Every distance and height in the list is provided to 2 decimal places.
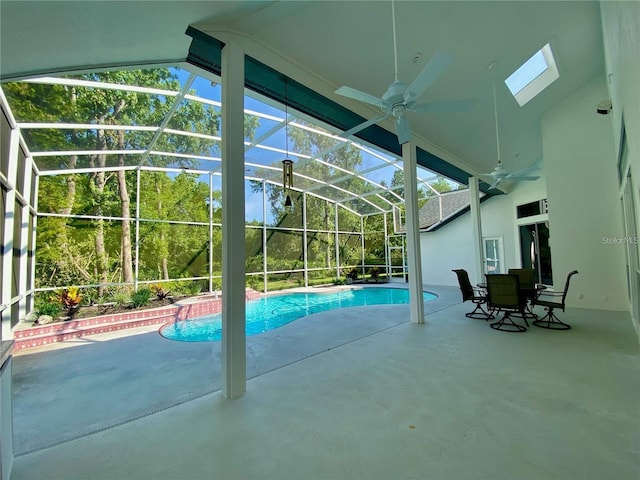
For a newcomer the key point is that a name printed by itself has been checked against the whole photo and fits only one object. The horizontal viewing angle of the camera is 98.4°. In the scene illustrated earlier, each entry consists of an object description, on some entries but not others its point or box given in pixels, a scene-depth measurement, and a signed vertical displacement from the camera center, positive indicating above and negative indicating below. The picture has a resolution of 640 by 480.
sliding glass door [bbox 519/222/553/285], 8.95 -0.02
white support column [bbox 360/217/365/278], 14.02 +0.80
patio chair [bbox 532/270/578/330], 4.85 -1.34
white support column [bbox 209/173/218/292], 9.07 +0.91
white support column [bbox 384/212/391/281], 13.42 +0.04
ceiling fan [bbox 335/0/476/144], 2.44 +1.56
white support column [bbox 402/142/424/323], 5.33 +0.25
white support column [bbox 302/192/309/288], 11.72 +0.66
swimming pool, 6.12 -1.58
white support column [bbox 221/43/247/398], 2.71 +0.29
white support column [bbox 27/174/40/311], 6.00 +0.50
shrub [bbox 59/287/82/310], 6.12 -0.76
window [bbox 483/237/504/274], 10.50 -0.14
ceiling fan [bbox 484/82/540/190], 5.46 +1.56
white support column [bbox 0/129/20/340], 4.32 +0.58
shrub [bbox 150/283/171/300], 7.87 -0.85
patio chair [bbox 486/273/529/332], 4.82 -0.84
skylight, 5.22 +3.52
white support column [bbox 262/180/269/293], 10.48 +0.62
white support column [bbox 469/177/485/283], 8.18 +0.66
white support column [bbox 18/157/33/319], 5.38 +0.59
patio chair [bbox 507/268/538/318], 5.35 -0.75
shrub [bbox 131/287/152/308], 6.93 -0.92
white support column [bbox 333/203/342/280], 12.93 +0.45
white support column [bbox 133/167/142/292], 7.72 +0.68
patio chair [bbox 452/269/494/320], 5.84 -0.90
